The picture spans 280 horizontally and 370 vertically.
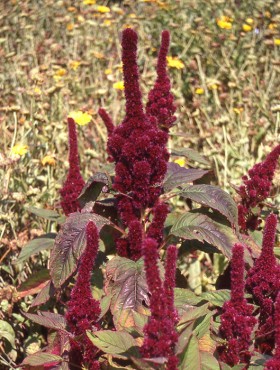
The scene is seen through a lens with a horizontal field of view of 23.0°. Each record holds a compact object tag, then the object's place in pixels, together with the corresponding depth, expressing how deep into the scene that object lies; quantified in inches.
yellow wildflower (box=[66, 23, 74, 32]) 179.0
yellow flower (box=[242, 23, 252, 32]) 170.1
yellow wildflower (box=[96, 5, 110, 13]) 176.6
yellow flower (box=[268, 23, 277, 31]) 171.4
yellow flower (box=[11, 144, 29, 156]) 106.0
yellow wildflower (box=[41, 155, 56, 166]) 108.7
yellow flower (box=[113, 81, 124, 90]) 134.2
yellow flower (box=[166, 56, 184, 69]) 148.8
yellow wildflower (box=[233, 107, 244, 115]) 139.2
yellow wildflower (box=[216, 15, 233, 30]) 169.2
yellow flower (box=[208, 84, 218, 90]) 140.4
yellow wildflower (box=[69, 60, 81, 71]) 151.3
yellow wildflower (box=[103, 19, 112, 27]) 180.2
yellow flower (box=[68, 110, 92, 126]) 122.5
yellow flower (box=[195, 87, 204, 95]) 140.6
